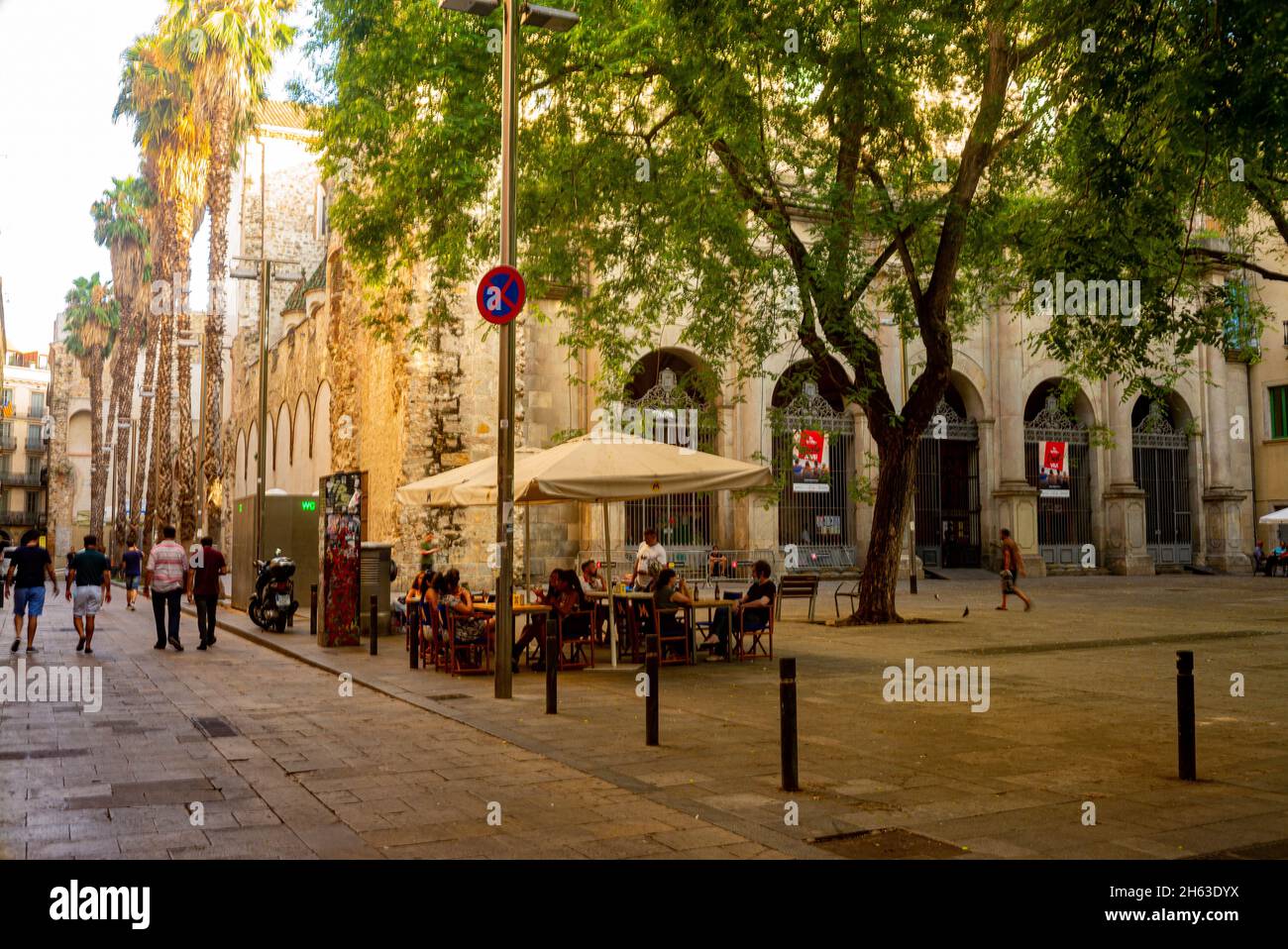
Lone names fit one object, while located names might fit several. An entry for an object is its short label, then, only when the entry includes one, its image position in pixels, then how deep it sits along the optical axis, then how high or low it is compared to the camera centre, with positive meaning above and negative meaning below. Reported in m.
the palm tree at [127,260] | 45.06 +11.76
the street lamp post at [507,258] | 10.66 +2.81
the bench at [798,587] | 17.84 -0.81
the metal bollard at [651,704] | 7.73 -1.19
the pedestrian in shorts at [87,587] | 14.85 -0.60
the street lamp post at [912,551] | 26.42 -0.39
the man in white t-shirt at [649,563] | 16.28 -0.36
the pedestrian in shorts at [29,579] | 14.53 -0.47
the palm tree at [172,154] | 30.08 +10.89
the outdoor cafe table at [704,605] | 13.53 -0.82
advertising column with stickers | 15.87 -0.30
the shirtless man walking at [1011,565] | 21.38 -0.57
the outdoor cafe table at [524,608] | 12.23 -0.77
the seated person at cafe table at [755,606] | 13.71 -0.84
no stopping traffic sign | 10.52 +2.29
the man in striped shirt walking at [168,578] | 15.47 -0.50
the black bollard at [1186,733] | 6.84 -1.21
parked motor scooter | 18.12 -0.92
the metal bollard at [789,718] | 6.63 -1.08
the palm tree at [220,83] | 28.36 +11.74
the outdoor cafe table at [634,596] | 13.12 -0.71
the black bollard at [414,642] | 13.45 -1.23
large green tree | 14.04 +5.44
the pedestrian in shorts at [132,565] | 25.80 -0.55
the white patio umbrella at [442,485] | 13.91 +0.68
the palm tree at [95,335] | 58.34 +10.99
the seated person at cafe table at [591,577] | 16.88 -0.58
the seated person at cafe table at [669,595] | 13.20 -0.68
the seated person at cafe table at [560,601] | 12.99 -0.73
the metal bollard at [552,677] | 9.61 -1.18
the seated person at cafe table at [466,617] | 12.67 -0.89
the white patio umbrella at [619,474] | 11.83 +0.69
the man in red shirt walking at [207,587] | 16.06 -0.67
